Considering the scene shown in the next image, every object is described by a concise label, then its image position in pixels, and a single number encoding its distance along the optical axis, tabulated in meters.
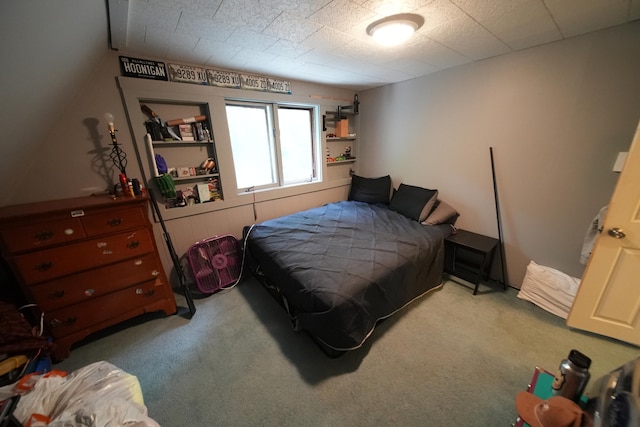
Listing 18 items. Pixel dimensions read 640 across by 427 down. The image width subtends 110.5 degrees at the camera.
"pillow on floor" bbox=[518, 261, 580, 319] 1.93
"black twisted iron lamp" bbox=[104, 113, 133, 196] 1.79
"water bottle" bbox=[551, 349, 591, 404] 0.88
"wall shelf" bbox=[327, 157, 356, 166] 3.54
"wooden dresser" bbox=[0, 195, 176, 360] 1.45
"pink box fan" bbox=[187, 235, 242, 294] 2.38
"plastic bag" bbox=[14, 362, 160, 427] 0.84
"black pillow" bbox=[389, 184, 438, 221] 2.67
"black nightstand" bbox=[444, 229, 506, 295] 2.22
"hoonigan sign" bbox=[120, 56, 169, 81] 1.90
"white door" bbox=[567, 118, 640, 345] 1.38
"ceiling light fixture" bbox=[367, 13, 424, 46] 1.42
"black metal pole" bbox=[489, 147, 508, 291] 2.31
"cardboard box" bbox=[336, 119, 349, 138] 3.42
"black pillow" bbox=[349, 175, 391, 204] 3.31
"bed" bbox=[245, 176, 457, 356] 1.50
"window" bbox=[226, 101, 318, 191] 2.75
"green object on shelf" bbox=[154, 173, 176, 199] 2.13
